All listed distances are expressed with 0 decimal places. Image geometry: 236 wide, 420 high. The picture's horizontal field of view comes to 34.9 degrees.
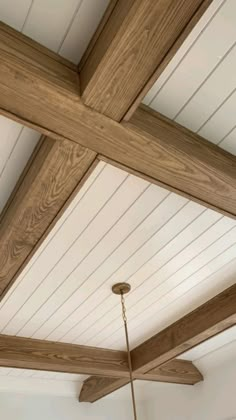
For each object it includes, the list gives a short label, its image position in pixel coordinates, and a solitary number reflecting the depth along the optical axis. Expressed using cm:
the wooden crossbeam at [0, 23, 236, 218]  103
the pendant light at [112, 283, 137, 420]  218
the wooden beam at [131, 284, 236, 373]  232
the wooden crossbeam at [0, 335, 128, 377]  256
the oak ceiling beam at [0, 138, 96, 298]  128
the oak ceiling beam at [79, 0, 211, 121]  92
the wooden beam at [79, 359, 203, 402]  312
